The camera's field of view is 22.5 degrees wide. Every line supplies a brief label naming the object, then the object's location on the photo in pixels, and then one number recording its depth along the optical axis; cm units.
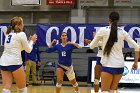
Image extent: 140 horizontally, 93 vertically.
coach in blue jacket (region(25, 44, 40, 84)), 1575
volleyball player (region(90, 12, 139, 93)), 619
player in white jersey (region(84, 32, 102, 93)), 1014
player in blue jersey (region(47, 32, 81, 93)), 1040
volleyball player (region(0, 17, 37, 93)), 687
